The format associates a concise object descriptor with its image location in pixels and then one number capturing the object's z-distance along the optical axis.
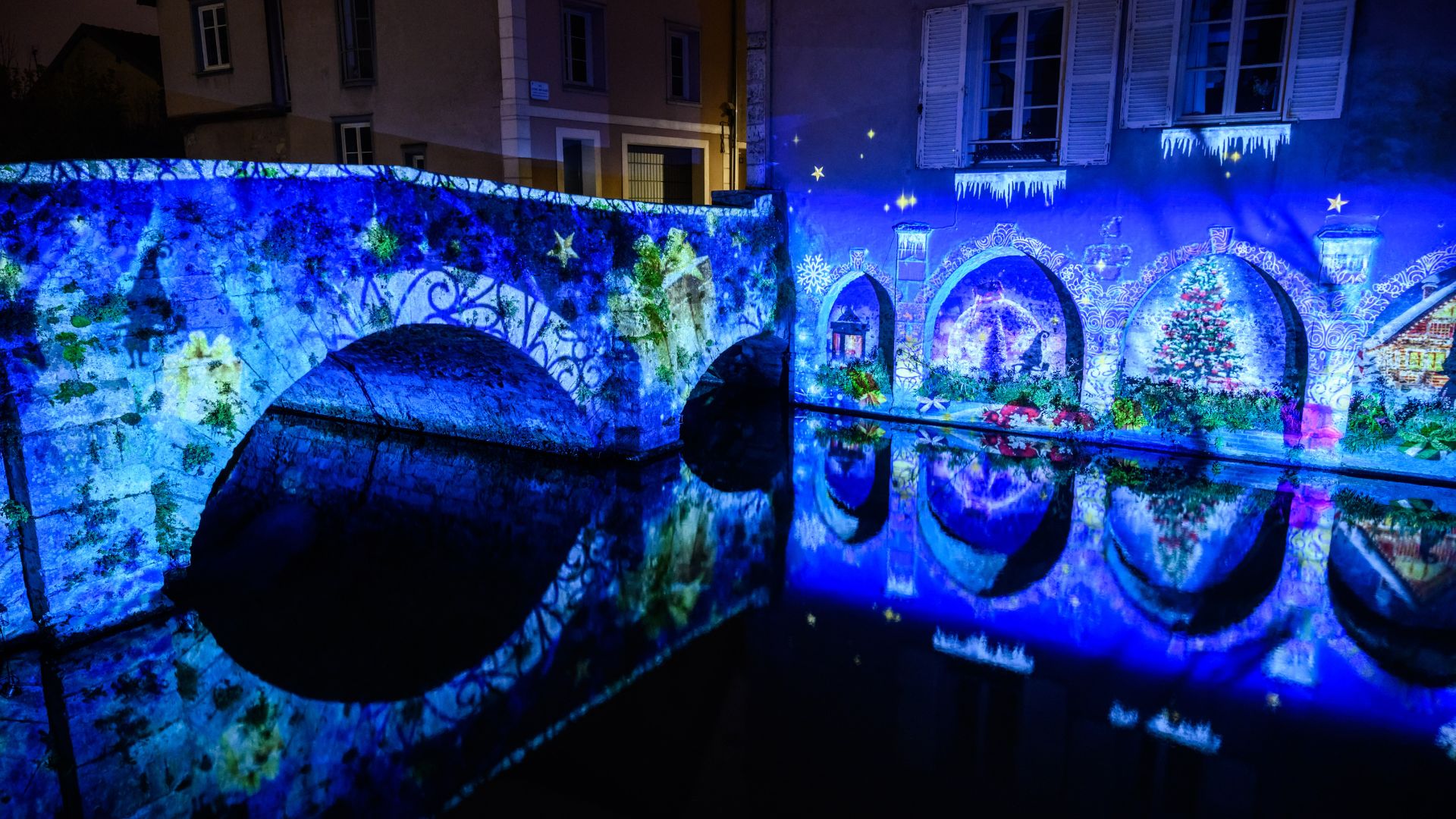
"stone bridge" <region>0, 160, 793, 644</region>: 5.13
